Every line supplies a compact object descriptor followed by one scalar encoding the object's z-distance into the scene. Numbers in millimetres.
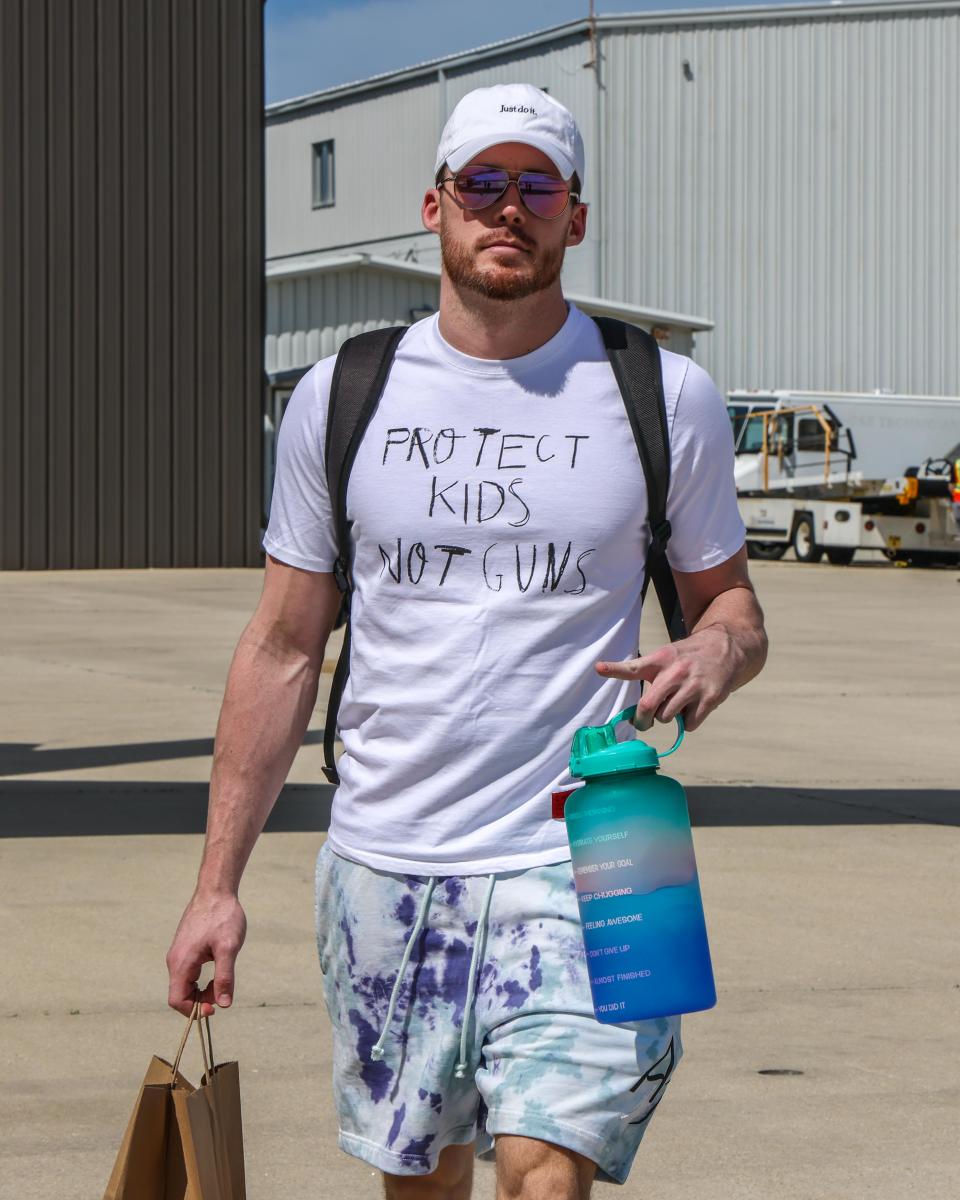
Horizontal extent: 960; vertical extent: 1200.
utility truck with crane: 32688
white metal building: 43500
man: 2914
